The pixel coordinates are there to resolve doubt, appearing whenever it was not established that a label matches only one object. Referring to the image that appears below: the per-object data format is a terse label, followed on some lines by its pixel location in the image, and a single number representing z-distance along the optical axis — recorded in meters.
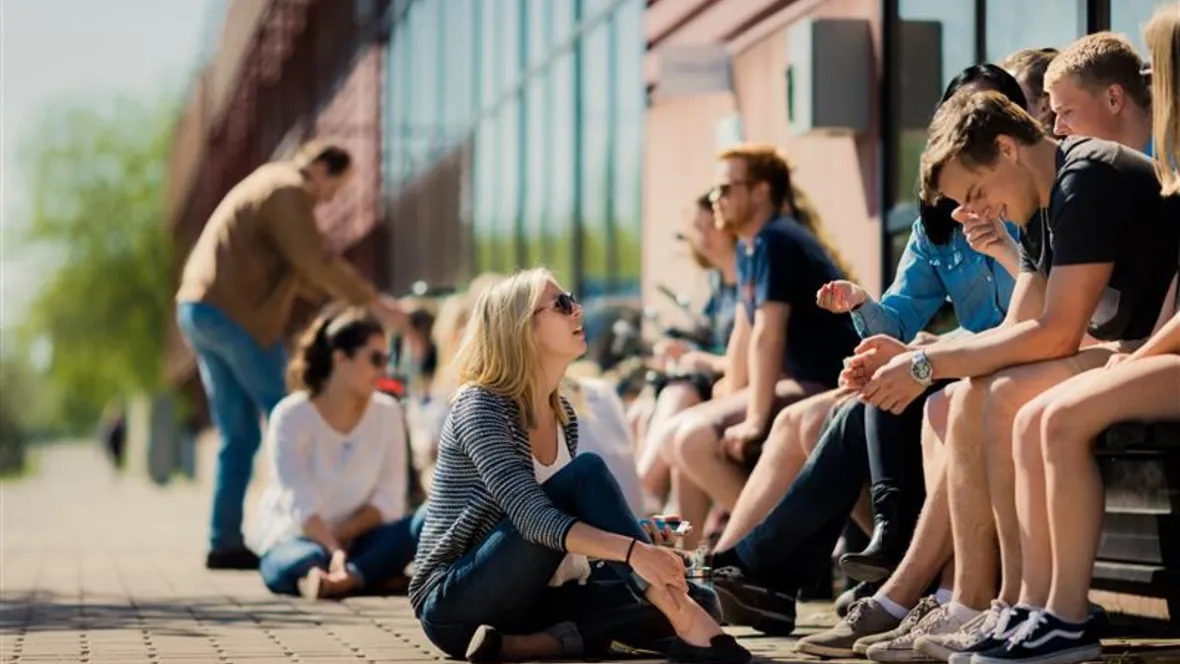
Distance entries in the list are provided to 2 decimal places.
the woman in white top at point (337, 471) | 14.10
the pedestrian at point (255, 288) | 17.40
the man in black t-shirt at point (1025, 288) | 8.48
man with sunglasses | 12.09
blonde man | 9.20
